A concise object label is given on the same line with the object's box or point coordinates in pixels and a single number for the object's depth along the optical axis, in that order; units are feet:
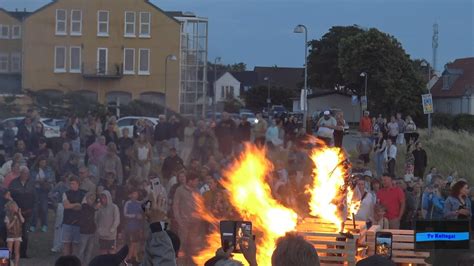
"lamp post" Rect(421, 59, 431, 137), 220.80
